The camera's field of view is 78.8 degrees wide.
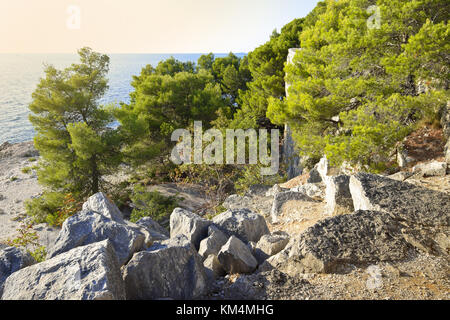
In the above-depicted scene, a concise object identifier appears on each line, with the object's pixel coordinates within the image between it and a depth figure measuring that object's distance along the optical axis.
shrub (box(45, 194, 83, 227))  12.02
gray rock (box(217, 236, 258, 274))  4.20
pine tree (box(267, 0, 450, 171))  7.00
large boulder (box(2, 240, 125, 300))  2.79
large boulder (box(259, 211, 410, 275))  3.87
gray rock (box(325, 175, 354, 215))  6.11
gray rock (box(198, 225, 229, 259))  4.77
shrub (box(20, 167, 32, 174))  24.00
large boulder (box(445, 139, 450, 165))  6.78
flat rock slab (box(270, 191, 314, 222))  8.22
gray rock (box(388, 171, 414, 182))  6.78
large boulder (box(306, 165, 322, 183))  11.12
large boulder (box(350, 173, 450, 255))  4.18
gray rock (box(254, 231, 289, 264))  4.59
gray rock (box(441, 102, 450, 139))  7.64
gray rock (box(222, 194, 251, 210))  10.36
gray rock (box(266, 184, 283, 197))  10.52
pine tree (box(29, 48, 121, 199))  12.86
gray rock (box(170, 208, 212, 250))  5.27
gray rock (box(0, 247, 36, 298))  3.83
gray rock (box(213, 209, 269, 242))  5.48
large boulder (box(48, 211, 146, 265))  4.09
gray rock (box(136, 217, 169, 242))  5.11
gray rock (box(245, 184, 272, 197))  11.64
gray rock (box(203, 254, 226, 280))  4.23
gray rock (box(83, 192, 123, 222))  5.61
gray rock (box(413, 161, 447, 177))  6.54
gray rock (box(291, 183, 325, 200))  8.83
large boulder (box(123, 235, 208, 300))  3.50
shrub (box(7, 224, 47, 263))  6.47
